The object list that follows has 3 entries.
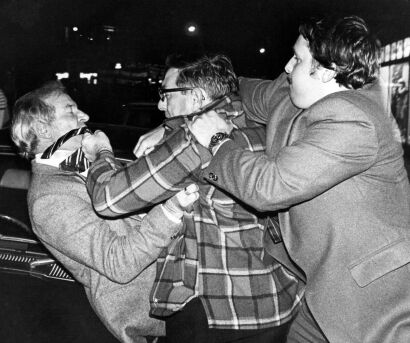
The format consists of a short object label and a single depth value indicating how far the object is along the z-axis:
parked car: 2.80
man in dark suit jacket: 1.54
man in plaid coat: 1.66
